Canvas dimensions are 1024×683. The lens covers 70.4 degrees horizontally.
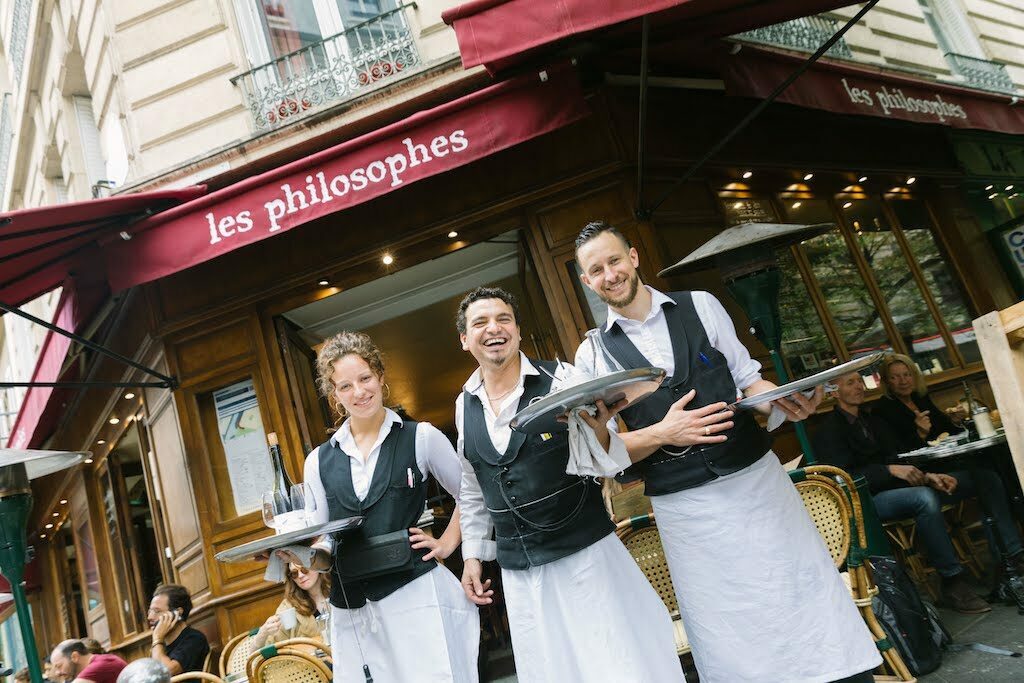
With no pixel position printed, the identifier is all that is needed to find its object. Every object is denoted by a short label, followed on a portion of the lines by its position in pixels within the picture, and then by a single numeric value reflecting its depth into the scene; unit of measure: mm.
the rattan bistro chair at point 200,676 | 3803
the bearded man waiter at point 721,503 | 2211
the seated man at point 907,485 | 4508
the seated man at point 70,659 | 6113
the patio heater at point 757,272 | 4344
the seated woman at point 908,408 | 5855
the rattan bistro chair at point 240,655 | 5210
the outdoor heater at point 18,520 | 3324
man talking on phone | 5164
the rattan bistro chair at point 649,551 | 3494
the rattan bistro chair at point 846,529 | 3395
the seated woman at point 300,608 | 2668
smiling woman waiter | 2449
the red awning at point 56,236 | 4891
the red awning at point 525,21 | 4055
